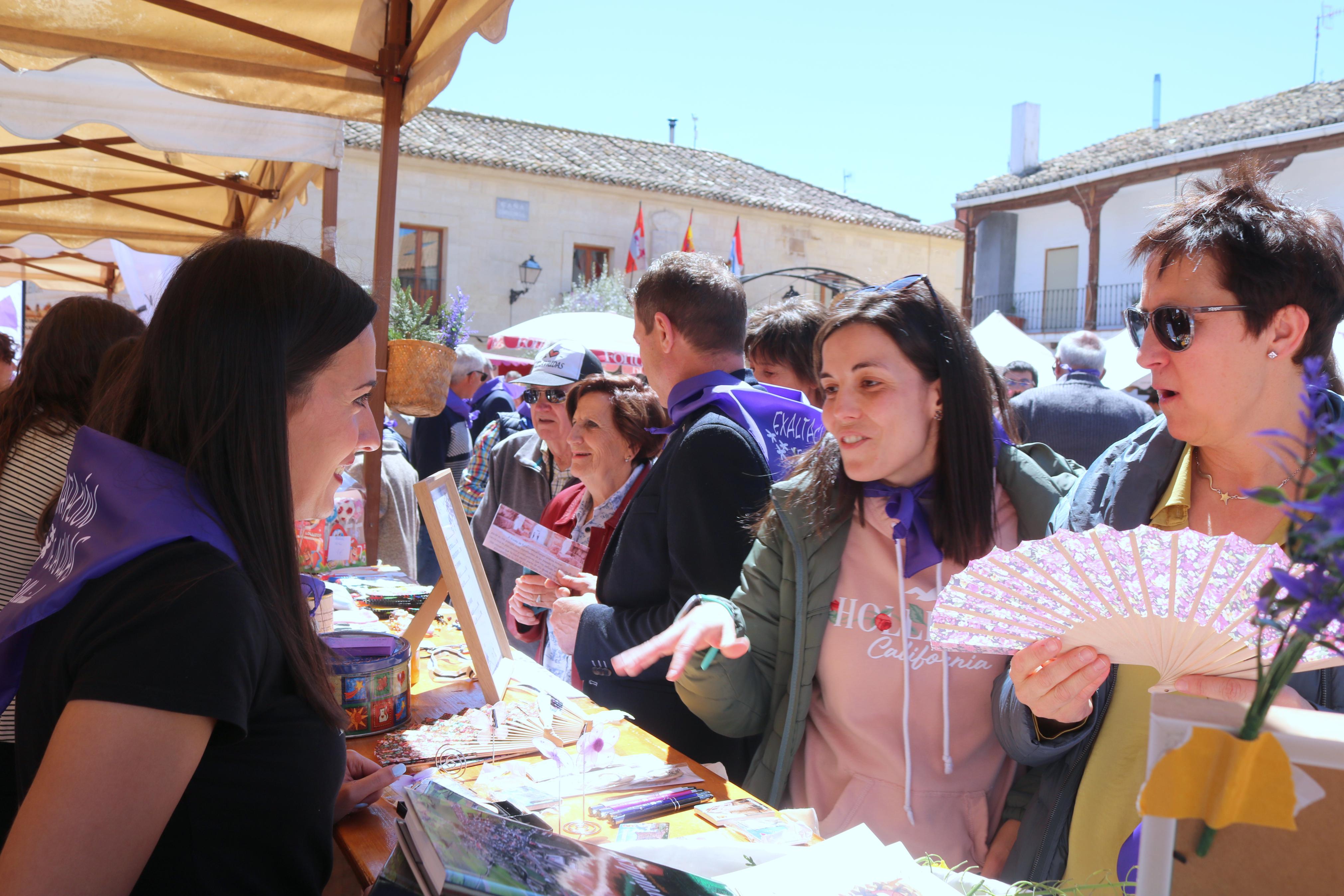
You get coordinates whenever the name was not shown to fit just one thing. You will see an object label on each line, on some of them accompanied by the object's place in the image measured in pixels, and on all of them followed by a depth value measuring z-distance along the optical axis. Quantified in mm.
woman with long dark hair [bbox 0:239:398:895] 1006
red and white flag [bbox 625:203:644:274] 21734
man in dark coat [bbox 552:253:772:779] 2285
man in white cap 4215
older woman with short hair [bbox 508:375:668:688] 3146
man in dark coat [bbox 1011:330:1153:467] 5285
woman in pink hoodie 1863
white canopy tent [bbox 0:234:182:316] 6973
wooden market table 1437
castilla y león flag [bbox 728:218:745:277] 21328
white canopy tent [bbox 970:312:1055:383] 9422
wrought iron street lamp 21578
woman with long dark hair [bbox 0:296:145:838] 2389
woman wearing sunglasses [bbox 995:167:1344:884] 1535
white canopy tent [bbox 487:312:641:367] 8070
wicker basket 3541
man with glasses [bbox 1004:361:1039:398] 8312
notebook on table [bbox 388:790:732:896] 946
